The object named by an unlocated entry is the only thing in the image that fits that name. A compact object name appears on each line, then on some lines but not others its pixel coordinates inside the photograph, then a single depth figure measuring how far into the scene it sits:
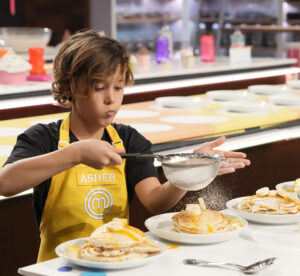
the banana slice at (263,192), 2.29
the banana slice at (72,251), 1.88
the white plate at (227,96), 4.18
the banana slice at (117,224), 1.90
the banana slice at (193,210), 2.05
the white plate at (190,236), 2.01
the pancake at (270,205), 2.21
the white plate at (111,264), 1.82
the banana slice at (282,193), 2.30
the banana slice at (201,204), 2.10
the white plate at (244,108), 3.72
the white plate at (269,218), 2.19
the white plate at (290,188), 2.44
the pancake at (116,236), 1.86
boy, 2.24
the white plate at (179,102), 3.96
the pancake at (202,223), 2.03
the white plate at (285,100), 3.97
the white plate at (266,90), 4.51
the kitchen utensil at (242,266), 1.82
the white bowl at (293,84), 4.81
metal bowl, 6.55
